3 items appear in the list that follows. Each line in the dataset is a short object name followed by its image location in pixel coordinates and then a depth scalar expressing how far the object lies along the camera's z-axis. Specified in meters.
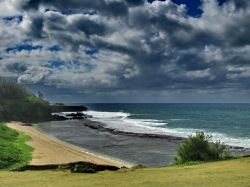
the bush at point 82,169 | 18.31
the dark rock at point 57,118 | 93.93
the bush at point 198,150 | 24.82
